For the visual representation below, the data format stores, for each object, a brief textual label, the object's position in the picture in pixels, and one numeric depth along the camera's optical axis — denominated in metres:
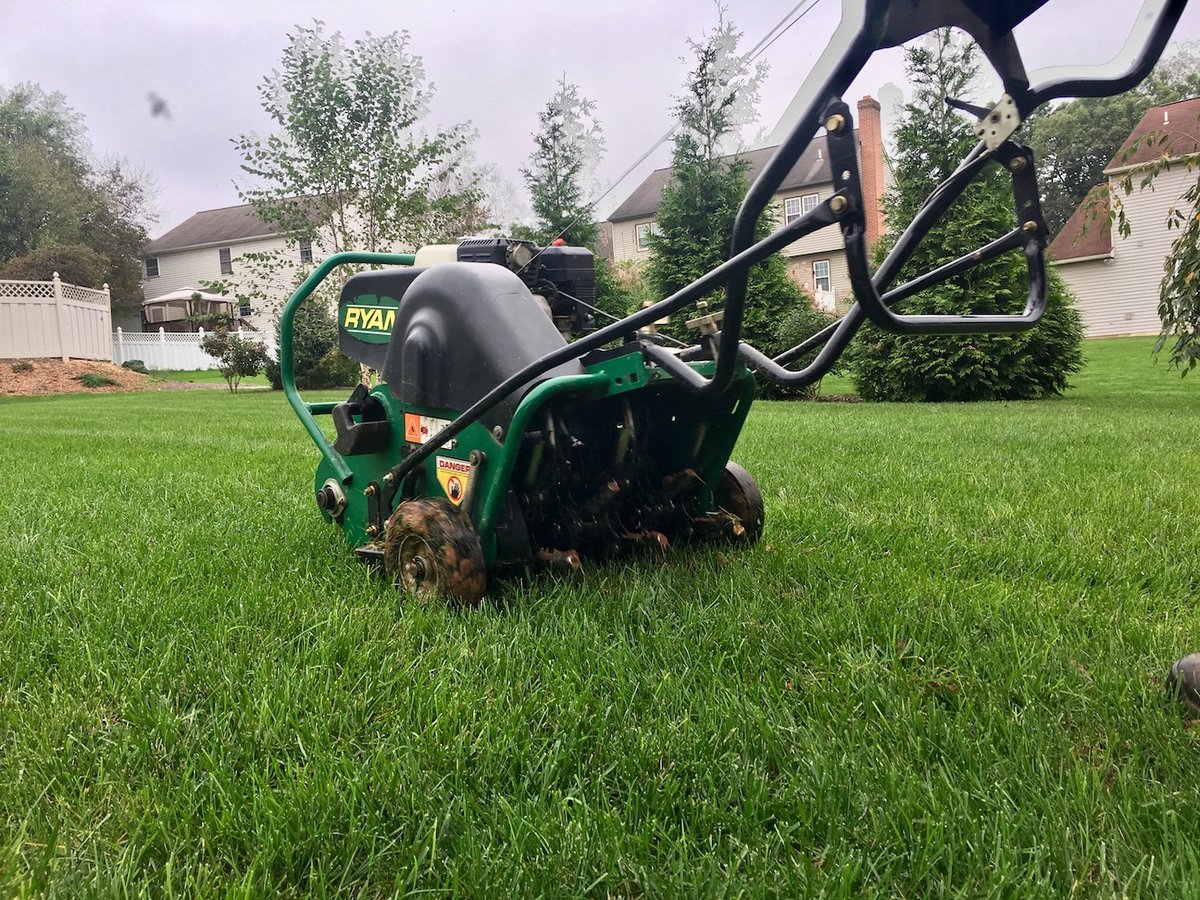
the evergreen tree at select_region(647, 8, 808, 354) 13.64
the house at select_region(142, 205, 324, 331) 36.78
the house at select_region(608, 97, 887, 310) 24.86
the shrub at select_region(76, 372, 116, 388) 19.64
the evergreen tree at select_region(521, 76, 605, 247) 13.22
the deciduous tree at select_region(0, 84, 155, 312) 33.09
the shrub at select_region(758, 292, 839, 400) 12.79
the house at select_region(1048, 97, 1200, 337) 25.34
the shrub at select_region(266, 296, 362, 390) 18.73
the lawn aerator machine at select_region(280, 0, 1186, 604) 1.47
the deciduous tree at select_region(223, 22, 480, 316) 14.91
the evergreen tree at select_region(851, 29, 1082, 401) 11.49
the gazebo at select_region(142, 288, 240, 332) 32.03
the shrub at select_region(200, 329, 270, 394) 18.44
